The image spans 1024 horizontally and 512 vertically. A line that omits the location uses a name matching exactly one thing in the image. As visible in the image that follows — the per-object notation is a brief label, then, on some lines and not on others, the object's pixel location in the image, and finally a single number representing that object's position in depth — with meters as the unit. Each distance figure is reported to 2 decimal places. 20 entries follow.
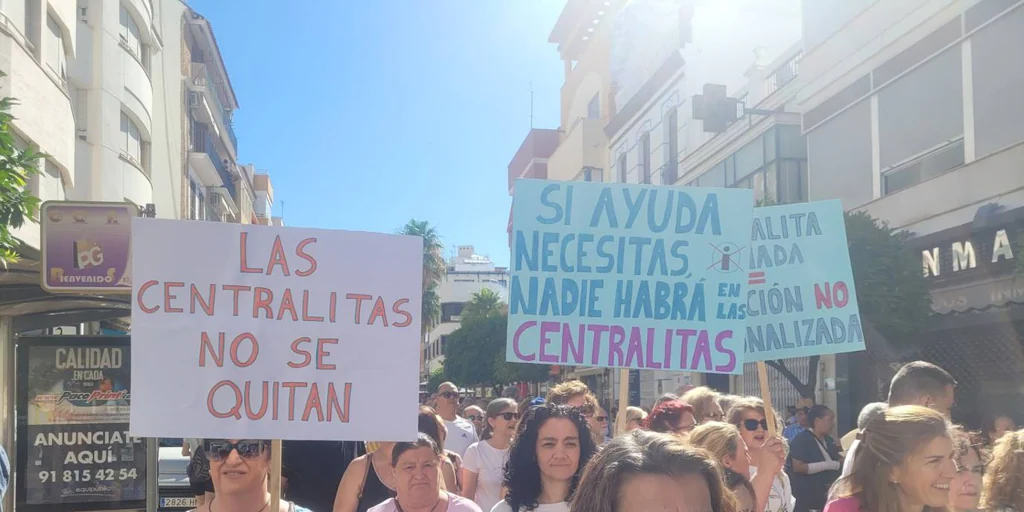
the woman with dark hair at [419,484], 3.91
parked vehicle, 9.85
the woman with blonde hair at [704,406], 5.86
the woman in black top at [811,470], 7.06
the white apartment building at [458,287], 88.69
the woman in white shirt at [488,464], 5.56
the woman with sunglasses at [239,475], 3.40
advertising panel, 7.36
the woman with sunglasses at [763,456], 4.18
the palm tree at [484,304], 55.34
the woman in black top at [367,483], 4.61
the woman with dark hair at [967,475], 3.45
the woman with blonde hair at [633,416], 6.96
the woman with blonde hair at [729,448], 3.90
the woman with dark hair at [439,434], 5.09
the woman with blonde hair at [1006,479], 3.48
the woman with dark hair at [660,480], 2.08
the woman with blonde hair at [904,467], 3.18
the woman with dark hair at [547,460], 3.86
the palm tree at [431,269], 55.25
